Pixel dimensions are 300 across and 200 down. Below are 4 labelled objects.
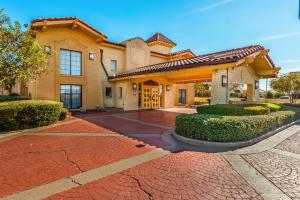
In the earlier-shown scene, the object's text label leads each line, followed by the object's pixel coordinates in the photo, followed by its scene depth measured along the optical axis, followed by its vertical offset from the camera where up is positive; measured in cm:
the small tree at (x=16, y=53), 964 +229
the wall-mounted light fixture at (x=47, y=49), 1424 +362
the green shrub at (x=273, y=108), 1099 -70
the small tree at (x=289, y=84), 2320 +173
